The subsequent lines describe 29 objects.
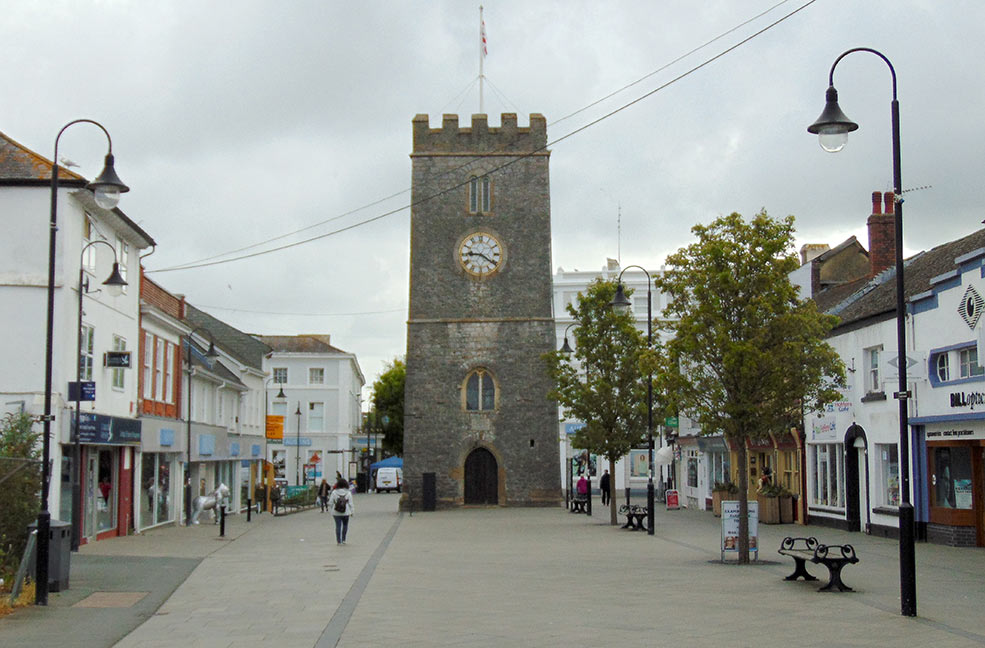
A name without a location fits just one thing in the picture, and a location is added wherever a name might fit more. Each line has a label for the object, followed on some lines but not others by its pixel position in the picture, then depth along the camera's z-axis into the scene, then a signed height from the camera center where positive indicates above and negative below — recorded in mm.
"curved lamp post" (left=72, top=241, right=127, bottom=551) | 22234 -273
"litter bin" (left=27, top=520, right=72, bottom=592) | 15766 -1756
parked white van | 81438 -3699
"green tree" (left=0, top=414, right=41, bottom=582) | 15414 -927
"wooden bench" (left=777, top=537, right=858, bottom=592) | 15531 -1894
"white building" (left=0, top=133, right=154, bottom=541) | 24031 +2630
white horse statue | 36812 -2521
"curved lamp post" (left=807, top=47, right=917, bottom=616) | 13031 +1206
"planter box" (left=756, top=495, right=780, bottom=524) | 33125 -2387
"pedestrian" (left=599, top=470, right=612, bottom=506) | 52938 -2762
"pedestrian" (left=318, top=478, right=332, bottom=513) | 50406 -2954
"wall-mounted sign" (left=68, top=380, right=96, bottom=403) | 22762 +732
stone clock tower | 48750 +4230
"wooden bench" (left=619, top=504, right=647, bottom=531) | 31825 -2577
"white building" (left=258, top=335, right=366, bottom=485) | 81312 +1881
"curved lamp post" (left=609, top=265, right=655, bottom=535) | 30161 +888
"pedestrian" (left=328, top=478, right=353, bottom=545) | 26734 -1893
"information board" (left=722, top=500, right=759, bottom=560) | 20156 -1757
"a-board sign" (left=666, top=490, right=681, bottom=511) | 47500 -3062
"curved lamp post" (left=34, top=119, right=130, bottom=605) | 14570 +1109
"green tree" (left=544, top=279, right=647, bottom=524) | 37094 +1324
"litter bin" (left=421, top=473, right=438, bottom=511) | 47094 -2570
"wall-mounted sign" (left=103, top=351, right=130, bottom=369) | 26219 +1597
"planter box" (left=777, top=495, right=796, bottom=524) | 33375 -2373
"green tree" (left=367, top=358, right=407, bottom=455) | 93938 +2000
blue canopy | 79350 -2464
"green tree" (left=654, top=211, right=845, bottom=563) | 19953 +1729
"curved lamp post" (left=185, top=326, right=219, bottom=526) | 35531 -351
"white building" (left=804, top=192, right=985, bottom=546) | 23047 +333
